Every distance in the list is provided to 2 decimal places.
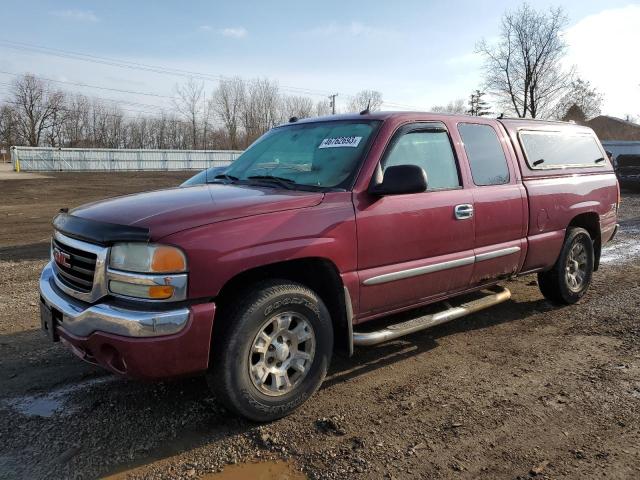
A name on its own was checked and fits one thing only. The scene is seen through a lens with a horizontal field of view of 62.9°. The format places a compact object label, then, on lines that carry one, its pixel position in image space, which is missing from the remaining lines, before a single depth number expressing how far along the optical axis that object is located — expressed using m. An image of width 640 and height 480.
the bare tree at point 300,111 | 73.20
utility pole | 70.50
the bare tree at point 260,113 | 76.75
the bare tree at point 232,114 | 77.40
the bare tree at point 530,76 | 42.47
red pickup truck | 2.87
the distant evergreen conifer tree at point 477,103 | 51.84
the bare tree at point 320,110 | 76.04
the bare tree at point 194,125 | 78.69
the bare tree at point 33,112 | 76.44
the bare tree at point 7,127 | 74.50
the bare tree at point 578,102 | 42.81
